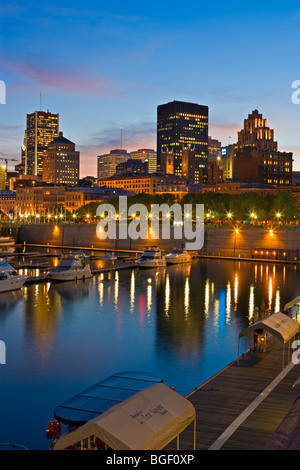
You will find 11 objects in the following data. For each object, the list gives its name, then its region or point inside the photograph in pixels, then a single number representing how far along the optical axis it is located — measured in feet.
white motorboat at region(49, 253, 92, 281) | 264.31
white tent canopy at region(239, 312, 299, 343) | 101.81
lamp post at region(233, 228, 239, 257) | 399.81
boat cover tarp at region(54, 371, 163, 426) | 75.72
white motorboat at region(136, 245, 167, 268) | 326.98
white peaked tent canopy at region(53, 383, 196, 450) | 51.72
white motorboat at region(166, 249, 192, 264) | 354.52
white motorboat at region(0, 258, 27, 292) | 231.71
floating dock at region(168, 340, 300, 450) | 67.36
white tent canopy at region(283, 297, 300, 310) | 135.59
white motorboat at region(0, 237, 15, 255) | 473.26
